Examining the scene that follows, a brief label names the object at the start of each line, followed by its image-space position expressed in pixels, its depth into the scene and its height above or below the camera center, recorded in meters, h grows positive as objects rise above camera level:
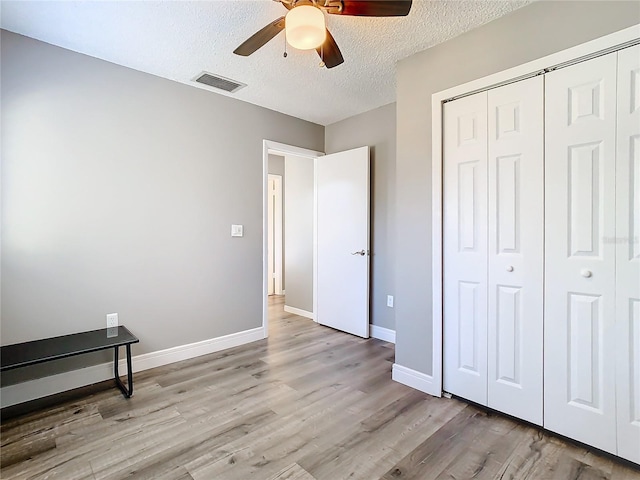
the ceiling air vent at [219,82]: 2.75 +1.42
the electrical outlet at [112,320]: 2.52 -0.64
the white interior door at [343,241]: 3.54 -0.01
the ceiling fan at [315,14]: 1.45 +1.09
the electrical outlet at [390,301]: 3.45 -0.65
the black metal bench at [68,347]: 1.90 -0.71
